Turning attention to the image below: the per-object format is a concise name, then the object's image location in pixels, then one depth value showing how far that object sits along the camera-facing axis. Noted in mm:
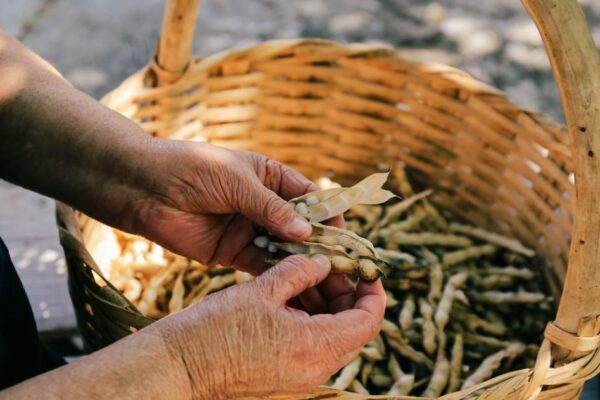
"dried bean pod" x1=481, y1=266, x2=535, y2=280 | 1100
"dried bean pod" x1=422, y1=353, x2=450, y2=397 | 986
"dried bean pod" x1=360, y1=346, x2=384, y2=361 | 1005
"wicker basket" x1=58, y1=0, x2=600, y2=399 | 1060
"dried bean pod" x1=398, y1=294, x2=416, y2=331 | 1039
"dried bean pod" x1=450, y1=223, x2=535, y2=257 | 1109
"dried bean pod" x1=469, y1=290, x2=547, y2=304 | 1070
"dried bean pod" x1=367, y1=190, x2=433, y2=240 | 1126
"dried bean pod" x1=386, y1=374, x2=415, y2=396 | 984
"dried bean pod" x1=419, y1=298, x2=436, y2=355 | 1022
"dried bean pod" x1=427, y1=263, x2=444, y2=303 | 1065
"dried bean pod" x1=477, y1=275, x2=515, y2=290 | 1094
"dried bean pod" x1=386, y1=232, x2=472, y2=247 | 1104
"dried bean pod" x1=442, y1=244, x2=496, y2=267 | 1105
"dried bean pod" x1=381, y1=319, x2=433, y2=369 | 1017
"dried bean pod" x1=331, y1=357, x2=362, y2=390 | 977
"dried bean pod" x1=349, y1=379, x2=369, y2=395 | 983
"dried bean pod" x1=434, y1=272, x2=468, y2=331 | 1034
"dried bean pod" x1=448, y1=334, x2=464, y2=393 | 1000
